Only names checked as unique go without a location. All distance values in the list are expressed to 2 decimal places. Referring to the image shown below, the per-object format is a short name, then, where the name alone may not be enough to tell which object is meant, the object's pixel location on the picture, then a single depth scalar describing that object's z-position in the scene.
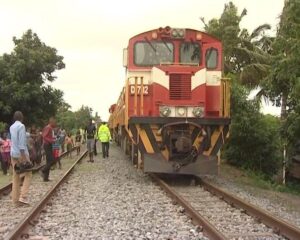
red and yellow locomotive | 14.04
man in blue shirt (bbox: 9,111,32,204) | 10.30
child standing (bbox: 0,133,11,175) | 17.39
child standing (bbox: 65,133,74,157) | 26.90
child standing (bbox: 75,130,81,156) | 29.92
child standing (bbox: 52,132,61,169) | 18.08
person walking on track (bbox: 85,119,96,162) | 22.47
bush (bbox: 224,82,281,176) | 24.58
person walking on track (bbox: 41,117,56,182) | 15.20
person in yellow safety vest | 24.11
